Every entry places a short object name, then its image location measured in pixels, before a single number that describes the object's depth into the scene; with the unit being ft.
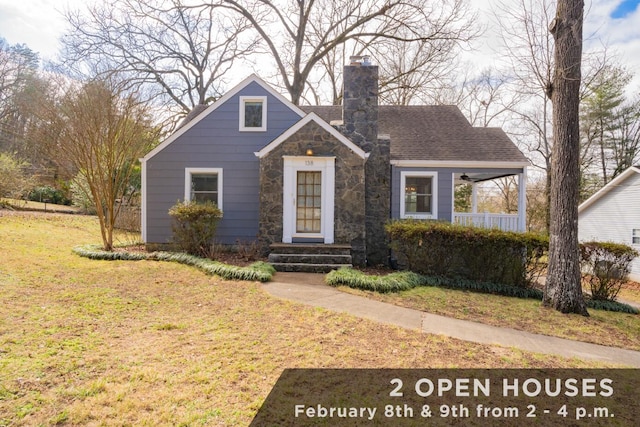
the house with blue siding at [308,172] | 31.86
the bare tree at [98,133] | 30.07
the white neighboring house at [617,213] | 51.37
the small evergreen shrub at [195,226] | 31.04
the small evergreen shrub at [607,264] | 25.46
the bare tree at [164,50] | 54.54
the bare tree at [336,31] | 57.88
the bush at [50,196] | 75.56
